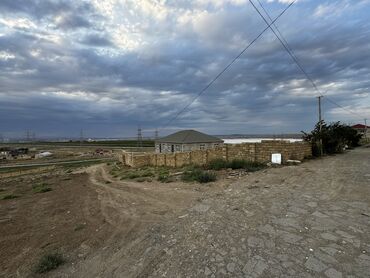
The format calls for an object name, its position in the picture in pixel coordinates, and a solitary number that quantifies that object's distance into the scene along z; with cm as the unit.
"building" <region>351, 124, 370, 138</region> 5436
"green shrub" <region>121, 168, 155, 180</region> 1418
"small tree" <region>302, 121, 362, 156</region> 1852
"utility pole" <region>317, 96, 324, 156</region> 1841
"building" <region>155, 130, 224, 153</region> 3969
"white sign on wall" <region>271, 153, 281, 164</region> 1390
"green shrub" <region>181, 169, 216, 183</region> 1012
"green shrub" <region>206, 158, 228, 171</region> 1336
